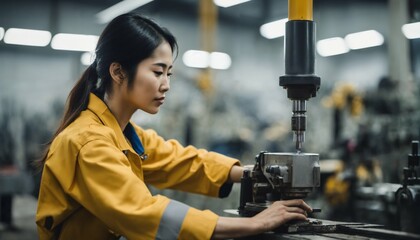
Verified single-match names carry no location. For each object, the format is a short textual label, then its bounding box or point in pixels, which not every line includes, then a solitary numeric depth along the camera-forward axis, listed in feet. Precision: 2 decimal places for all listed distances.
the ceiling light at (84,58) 30.69
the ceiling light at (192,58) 30.81
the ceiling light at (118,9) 27.09
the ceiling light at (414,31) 13.21
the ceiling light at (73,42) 28.94
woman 4.28
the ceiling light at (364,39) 25.38
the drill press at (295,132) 4.78
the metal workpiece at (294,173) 4.76
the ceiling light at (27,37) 28.19
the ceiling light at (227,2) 27.99
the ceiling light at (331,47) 27.96
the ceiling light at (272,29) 28.89
